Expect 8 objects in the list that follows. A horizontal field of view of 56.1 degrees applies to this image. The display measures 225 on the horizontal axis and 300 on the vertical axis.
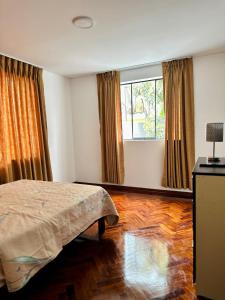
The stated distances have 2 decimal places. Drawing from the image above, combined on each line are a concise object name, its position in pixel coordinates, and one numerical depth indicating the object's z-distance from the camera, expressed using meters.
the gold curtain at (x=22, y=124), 3.34
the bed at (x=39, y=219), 1.43
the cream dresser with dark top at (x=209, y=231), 1.57
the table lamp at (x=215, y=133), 1.97
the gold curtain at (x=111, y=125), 4.45
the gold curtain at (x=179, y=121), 3.79
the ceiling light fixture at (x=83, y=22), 2.29
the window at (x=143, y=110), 4.23
